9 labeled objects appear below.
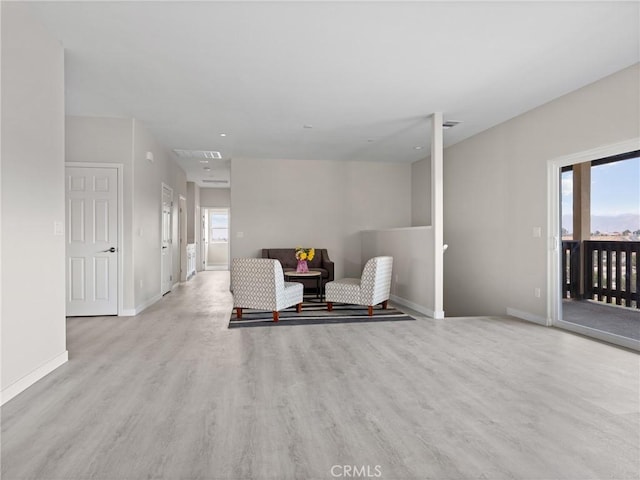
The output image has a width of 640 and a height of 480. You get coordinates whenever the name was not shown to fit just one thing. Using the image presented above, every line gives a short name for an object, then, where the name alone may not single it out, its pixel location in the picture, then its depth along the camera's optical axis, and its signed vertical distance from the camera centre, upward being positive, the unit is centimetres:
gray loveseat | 726 -39
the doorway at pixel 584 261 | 409 -28
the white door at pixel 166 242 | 677 -8
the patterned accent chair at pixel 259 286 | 467 -60
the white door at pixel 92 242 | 486 -5
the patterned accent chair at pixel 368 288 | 507 -69
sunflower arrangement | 584 -27
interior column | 483 +32
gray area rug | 464 -103
